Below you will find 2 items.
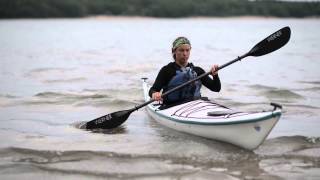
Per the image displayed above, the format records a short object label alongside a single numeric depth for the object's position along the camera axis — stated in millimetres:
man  14719
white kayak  11781
